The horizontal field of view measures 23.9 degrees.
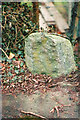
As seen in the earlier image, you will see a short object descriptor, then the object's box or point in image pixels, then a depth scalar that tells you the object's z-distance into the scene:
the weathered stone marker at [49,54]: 3.88
